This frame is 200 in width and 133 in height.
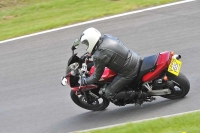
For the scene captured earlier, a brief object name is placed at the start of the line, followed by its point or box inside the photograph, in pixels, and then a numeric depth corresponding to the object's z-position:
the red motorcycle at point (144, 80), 16.25
